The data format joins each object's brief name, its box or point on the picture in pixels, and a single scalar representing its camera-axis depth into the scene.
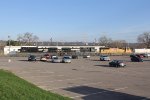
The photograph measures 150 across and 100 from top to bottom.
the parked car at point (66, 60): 42.63
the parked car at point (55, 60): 43.83
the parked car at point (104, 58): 49.03
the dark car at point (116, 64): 34.08
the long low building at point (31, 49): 79.52
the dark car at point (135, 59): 45.96
